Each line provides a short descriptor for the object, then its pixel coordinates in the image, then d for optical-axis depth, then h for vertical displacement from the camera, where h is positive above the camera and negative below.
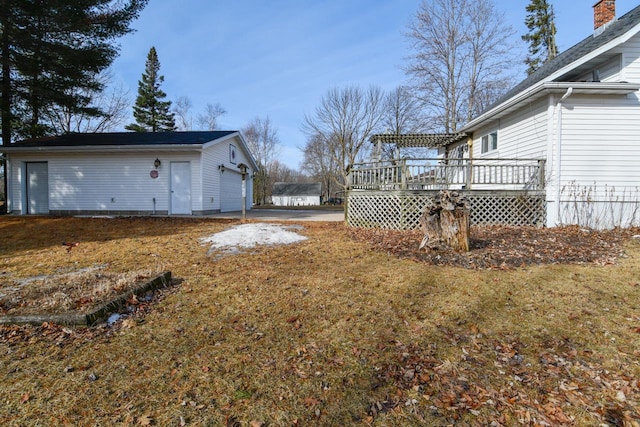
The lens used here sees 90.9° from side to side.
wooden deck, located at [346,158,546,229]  8.69 +0.16
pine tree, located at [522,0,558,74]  25.38 +13.92
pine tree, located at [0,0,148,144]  12.28 +6.43
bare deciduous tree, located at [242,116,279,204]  44.62 +8.45
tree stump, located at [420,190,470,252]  5.65 -0.37
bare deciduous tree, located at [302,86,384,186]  30.89 +8.21
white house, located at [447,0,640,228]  8.27 +1.54
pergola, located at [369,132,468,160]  14.47 +3.12
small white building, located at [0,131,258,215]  13.48 +1.16
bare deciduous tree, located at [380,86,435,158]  26.12 +8.10
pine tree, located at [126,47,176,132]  33.28 +10.52
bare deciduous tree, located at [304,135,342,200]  34.12 +5.34
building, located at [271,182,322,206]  57.84 +1.60
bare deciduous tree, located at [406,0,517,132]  20.41 +9.47
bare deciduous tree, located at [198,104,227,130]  39.19 +10.76
